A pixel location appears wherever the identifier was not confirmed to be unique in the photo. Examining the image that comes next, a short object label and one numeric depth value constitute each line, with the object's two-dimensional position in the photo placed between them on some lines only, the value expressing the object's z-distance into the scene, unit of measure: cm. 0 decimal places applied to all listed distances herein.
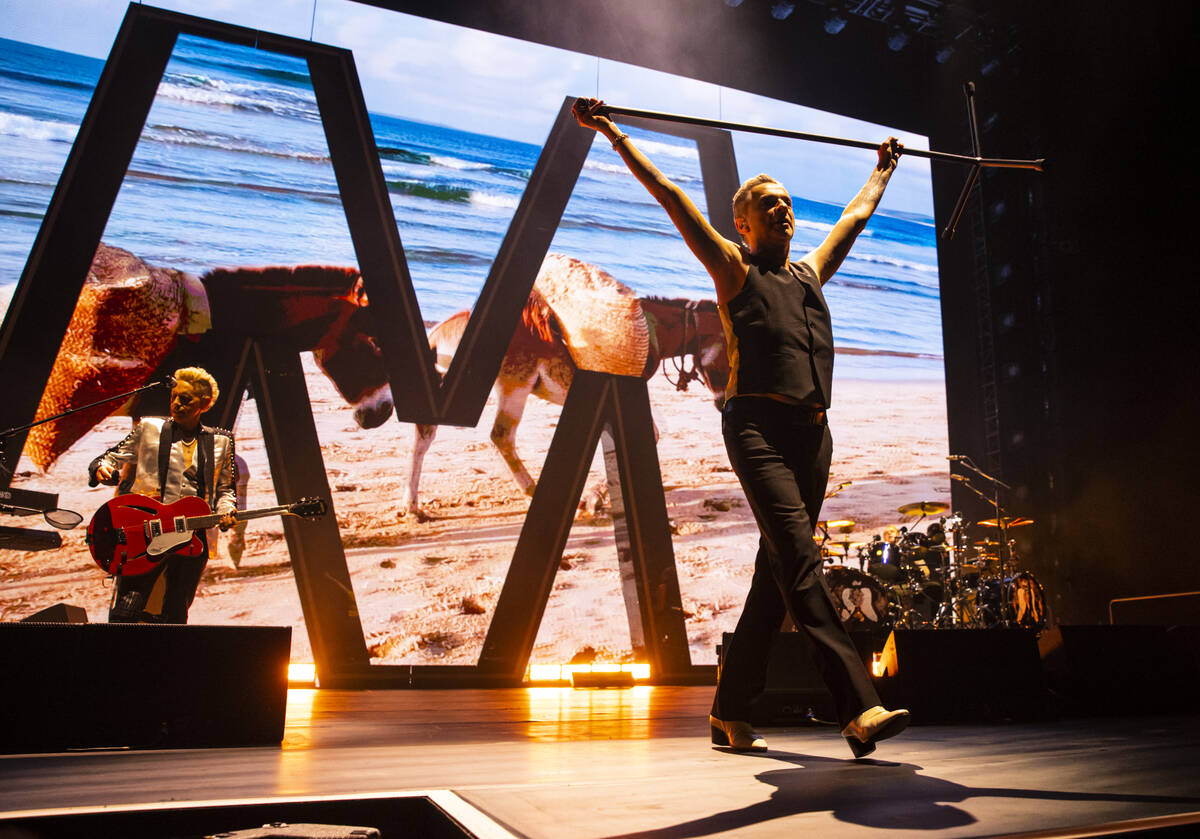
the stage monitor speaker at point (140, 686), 217
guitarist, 334
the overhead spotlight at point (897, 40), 675
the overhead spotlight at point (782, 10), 636
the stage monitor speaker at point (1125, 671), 319
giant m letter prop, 482
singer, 189
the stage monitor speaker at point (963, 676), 289
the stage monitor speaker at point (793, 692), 284
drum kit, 574
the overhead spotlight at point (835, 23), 649
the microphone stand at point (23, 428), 332
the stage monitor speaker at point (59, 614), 357
